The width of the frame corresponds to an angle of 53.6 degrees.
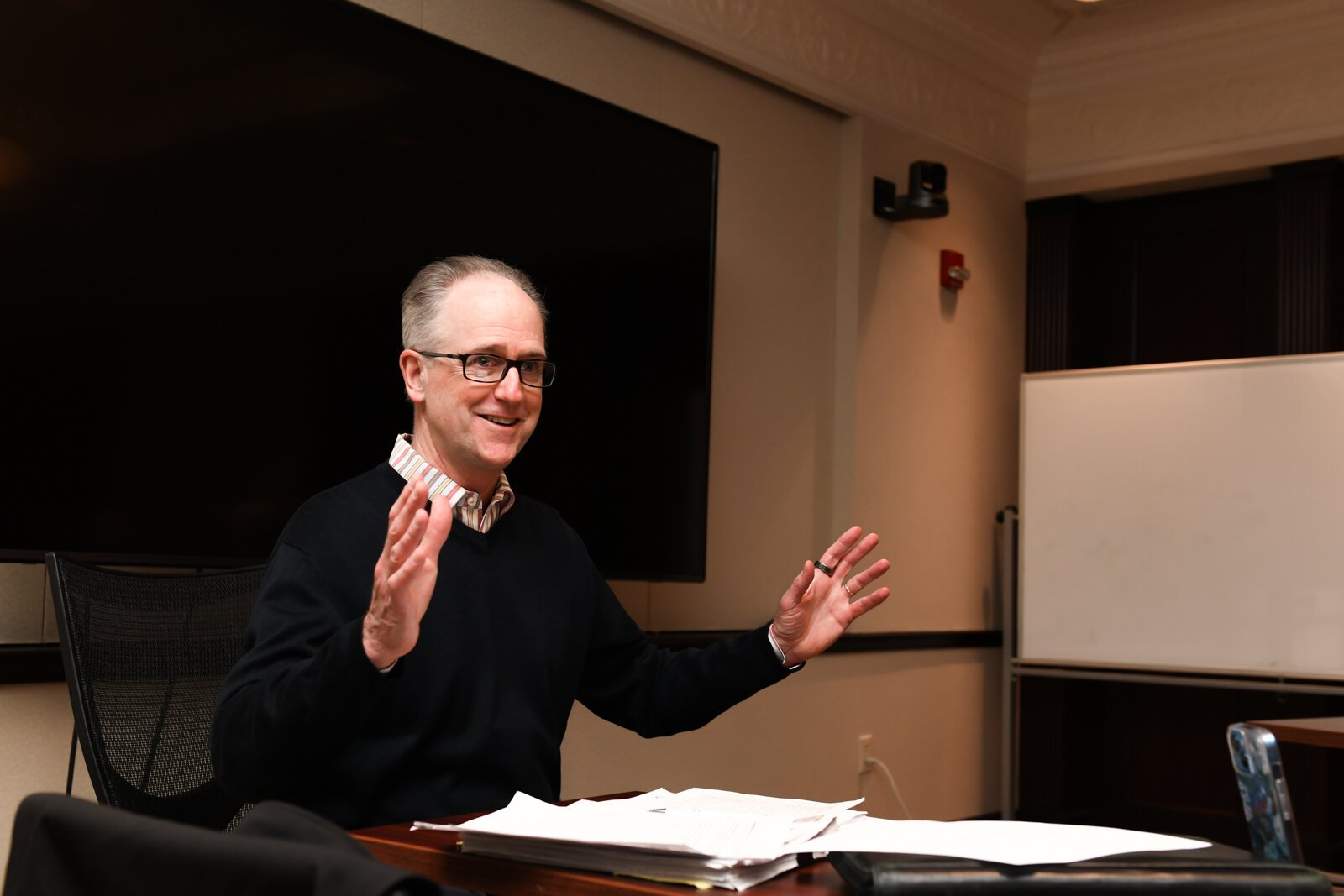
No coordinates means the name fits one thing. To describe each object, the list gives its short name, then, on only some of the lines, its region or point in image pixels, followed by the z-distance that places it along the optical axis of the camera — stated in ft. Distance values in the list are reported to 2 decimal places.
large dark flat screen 7.16
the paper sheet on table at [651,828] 3.51
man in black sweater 4.46
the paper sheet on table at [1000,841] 3.33
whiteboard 13.91
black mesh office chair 5.83
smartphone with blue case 3.82
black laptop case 3.01
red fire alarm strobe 16.02
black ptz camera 14.64
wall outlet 14.60
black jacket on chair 2.15
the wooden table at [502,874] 3.47
